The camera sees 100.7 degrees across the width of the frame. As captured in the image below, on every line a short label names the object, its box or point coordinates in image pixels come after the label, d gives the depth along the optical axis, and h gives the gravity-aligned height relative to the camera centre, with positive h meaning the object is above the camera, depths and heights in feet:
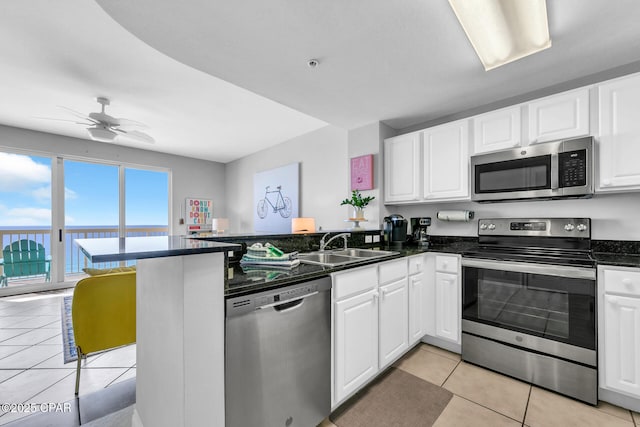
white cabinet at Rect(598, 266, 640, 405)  5.04 -2.31
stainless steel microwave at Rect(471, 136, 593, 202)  6.20 +1.02
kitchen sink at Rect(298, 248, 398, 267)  6.77 -1.14
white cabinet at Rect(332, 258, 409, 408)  4.98 -2.37
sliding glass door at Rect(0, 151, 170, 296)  13.83 +0.13
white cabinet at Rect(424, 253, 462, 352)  7.22 -2.42
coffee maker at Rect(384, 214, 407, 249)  9.27 -0.63
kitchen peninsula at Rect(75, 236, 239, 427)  3.11 -1.40
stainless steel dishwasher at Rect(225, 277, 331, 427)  3.50 -2.15
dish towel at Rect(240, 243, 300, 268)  5.04 -0.87
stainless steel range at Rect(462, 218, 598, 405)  5.50 -2.20
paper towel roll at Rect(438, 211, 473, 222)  8.39 -0.14
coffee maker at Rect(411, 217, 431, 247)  8.95 -0.66
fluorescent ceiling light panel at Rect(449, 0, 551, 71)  4.57 +3.54
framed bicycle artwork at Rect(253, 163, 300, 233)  15.61 +0.95
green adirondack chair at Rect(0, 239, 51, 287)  13.35 -2.39
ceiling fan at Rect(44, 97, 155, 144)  10.05 +3.52
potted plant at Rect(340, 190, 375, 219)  9.55 +0.34
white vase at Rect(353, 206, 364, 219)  9.72 -0.03
